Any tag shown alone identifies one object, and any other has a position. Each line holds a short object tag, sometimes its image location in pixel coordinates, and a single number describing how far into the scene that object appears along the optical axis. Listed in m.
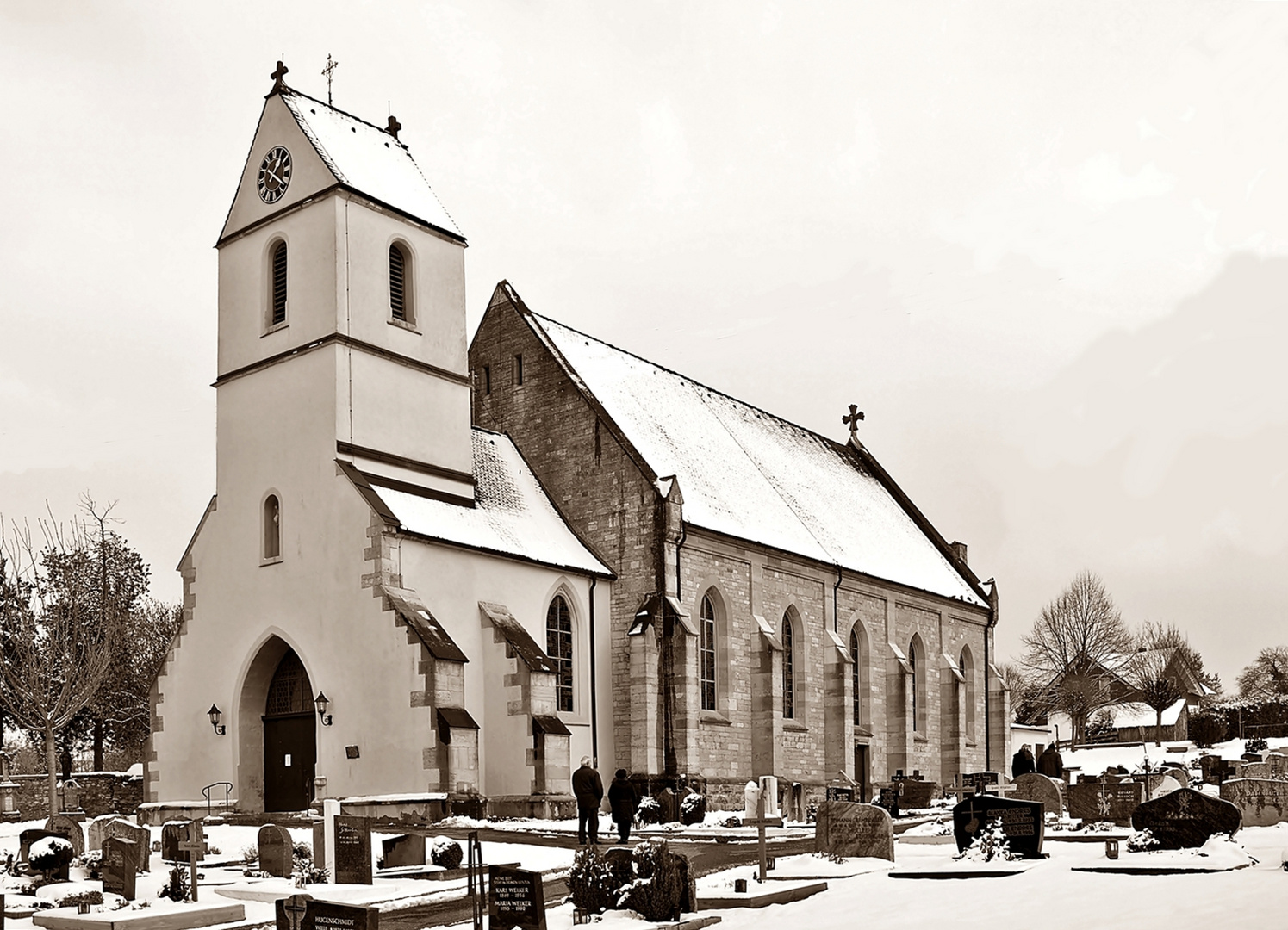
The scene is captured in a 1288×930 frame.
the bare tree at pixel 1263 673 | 106.56
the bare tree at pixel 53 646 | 42.72
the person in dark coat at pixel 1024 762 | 32.72
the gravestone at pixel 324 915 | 12.08
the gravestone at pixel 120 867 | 17.84
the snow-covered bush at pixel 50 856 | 20.11
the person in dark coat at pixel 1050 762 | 34.84
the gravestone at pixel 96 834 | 22.00
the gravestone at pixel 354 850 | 19.00
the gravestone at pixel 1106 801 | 25.55
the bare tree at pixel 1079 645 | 85.56
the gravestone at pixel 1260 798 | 26.14
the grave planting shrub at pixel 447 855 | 20.49
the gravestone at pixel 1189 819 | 19.08
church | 30.14
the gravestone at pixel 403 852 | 20.44
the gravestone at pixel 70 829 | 21.42
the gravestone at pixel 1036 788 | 25.47
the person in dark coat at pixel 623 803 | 23.72
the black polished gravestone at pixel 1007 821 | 19.55
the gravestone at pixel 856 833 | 20.23
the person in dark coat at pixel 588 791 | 23.19
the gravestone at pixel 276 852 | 20.02
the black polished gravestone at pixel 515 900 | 14.30
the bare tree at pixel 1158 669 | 93.88
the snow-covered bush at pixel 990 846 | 19.20
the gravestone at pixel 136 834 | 19.22
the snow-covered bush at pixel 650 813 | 29.97
